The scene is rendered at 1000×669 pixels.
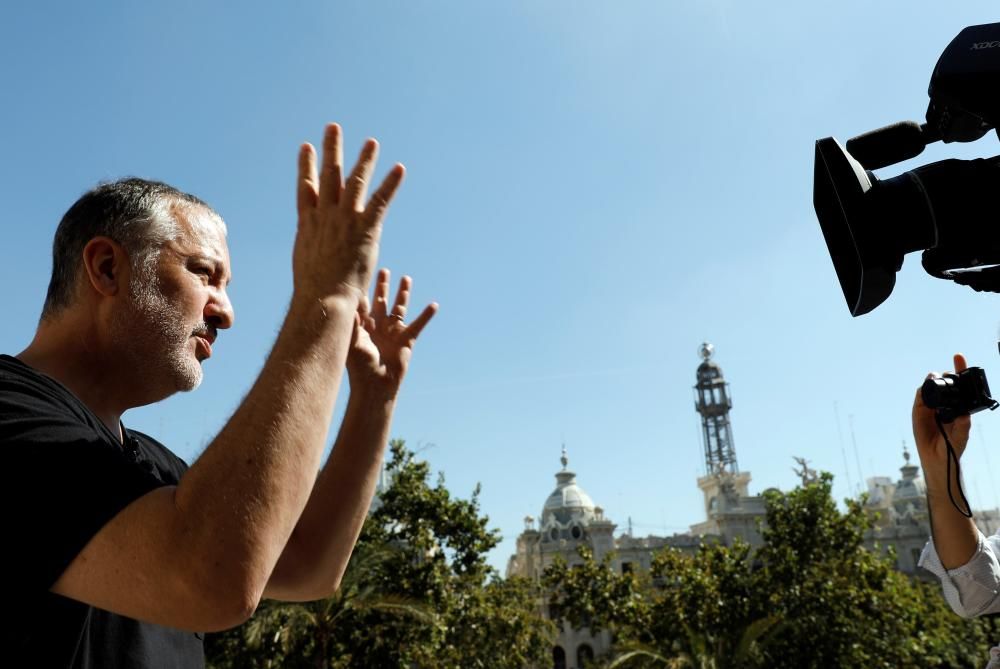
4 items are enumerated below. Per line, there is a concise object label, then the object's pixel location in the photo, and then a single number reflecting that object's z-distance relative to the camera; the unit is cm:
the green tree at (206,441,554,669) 1495
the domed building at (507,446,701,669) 4400
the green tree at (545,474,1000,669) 2030
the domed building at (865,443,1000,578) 4706
